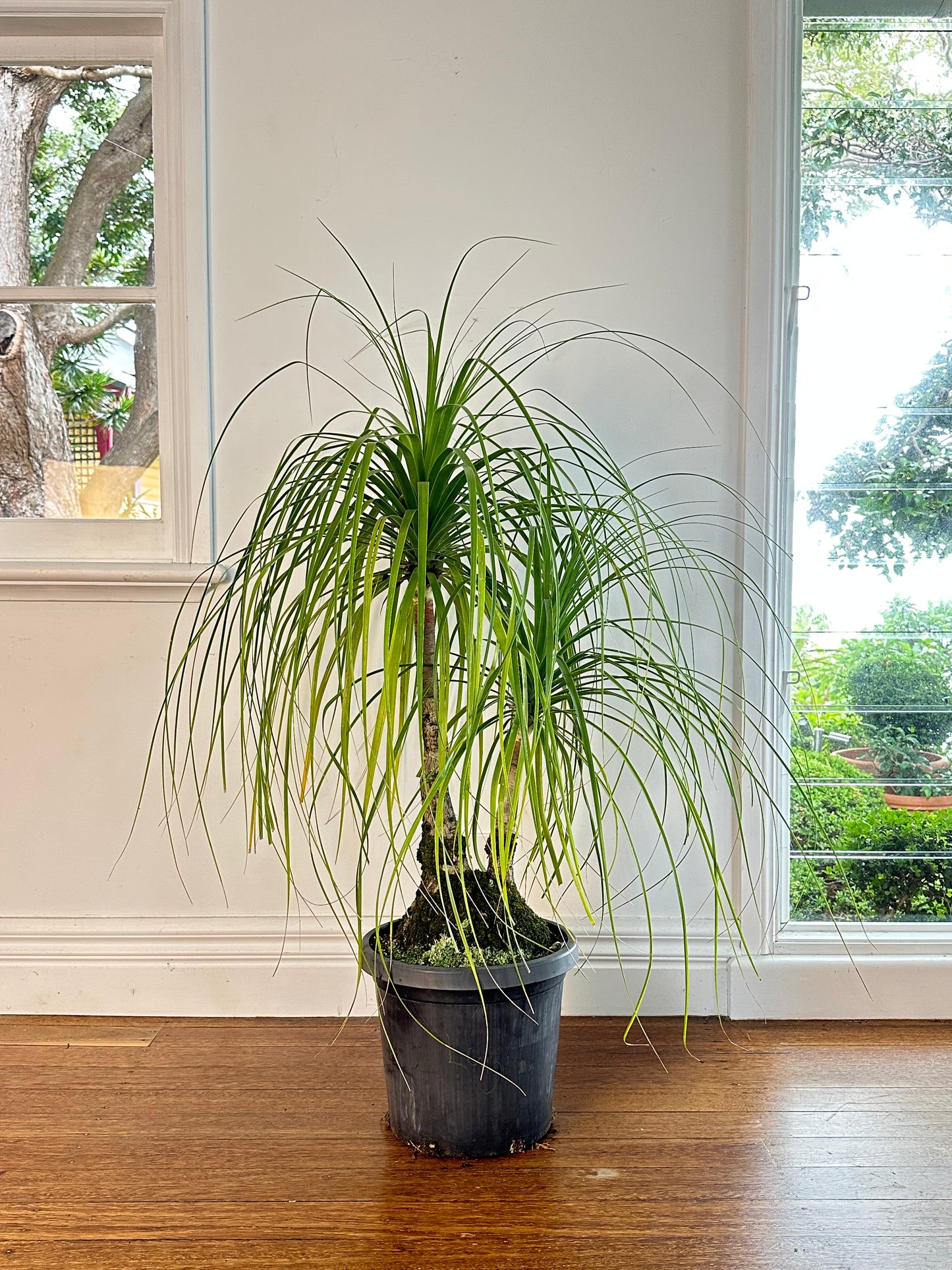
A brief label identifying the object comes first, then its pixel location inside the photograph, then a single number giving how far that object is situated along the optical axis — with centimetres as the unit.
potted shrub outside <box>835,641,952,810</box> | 202
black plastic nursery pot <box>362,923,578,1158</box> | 143
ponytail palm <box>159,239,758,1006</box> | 125
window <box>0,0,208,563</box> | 195
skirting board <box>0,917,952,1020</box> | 199
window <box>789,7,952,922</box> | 194
